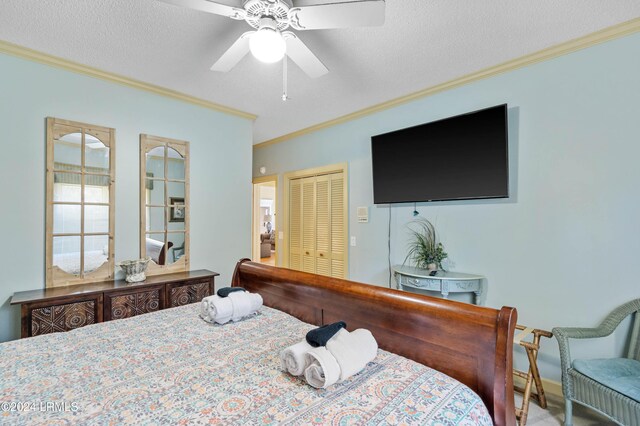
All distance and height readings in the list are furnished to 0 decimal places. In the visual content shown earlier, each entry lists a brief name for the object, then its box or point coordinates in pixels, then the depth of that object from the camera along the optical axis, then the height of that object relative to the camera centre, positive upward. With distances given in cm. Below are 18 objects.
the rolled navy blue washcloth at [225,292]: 202 -51
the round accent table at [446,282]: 260 -58
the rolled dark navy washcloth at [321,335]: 136 -54
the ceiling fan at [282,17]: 150 +102
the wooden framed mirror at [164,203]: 305 +11
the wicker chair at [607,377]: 163 -93
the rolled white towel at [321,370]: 118 -61
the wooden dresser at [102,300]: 223 -71
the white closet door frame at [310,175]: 387 +30
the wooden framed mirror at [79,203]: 255 +10
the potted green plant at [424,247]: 292 -32
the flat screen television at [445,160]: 252 +51
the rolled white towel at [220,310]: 187 -58
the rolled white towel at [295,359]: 126 -60
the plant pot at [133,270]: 277 -51
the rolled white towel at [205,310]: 193 -60
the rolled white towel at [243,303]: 194 -58
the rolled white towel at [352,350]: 126 -59
